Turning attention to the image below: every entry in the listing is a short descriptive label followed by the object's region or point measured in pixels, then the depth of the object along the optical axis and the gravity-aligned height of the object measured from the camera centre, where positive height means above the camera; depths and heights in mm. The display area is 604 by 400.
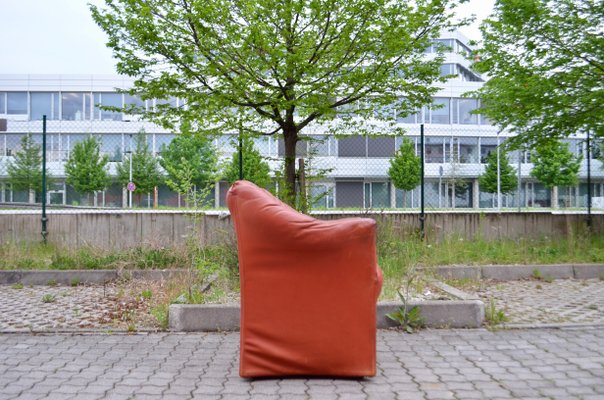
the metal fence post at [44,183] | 10109 +371
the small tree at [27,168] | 13390 +916
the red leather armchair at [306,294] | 3873 -704
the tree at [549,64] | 9984 +2732
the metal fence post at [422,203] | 10380 -45
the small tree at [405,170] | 11891 +760
